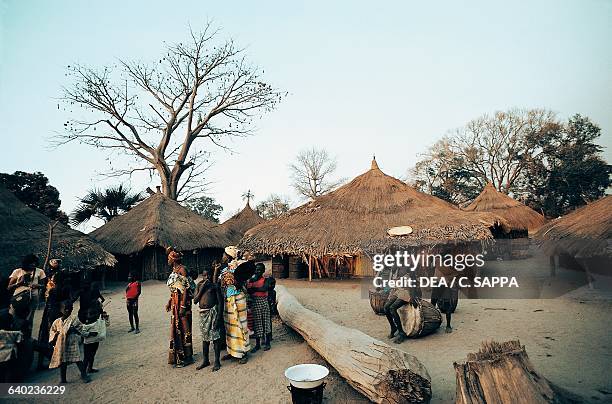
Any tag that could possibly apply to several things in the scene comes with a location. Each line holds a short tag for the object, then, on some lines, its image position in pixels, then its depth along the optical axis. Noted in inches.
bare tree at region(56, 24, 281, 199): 821.2
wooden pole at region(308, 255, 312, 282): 531.8
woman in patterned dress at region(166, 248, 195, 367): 198.8
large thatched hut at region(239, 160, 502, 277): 454.6
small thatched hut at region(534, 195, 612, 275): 324.5
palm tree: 683.4
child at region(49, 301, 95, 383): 174.4
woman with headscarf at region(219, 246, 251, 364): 200.7
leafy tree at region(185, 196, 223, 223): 1787.9
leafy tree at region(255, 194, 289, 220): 1679.4
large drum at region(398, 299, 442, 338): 228.8
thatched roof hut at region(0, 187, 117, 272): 406.3
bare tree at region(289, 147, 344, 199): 1551.4
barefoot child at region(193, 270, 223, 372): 194.5
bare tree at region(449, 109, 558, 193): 1097.4
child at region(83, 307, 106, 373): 182.9
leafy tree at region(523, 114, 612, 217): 888.9
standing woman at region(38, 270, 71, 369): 198.1
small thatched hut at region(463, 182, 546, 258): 760.3
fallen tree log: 130.9
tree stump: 112.3
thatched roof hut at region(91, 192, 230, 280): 611.2
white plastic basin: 134.6
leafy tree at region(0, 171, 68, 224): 745.6
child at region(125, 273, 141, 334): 264.1
